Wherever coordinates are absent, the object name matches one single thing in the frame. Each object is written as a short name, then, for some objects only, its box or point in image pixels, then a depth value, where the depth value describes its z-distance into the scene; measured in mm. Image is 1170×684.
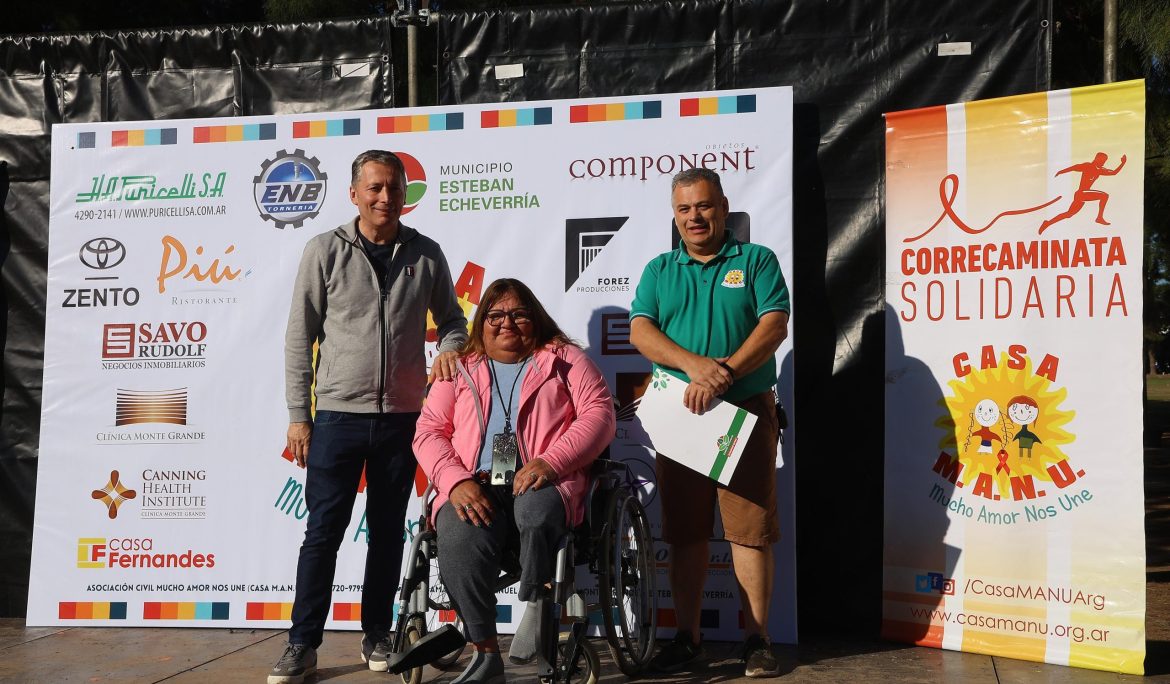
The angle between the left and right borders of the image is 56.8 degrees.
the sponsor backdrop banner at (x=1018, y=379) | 3551
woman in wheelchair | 3086
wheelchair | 3055
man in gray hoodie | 3523
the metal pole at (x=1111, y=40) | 3926
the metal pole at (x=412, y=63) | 4379
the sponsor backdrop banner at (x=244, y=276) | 4094
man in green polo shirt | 3518
